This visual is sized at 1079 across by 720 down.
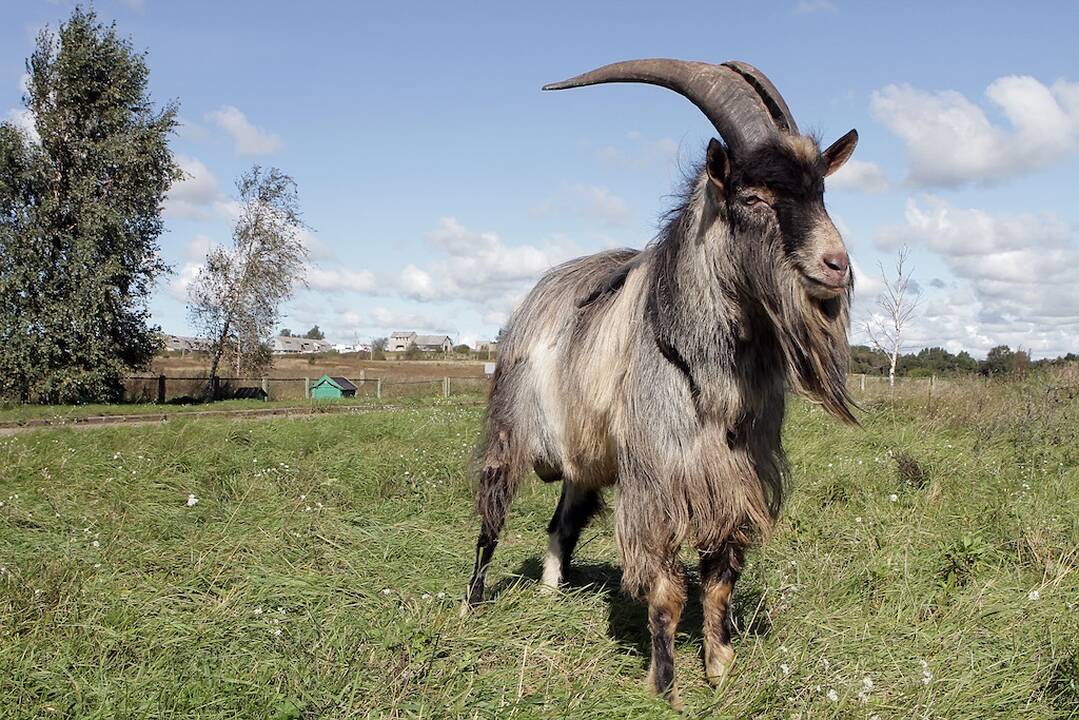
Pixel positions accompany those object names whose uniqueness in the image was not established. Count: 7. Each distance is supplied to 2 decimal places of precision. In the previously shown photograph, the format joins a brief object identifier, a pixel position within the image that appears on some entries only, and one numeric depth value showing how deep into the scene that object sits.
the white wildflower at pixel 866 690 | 3.59
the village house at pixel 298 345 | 99.54
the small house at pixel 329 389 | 30.36
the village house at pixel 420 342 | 111.74
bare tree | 23.02
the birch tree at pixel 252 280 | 33.03
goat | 3.29
